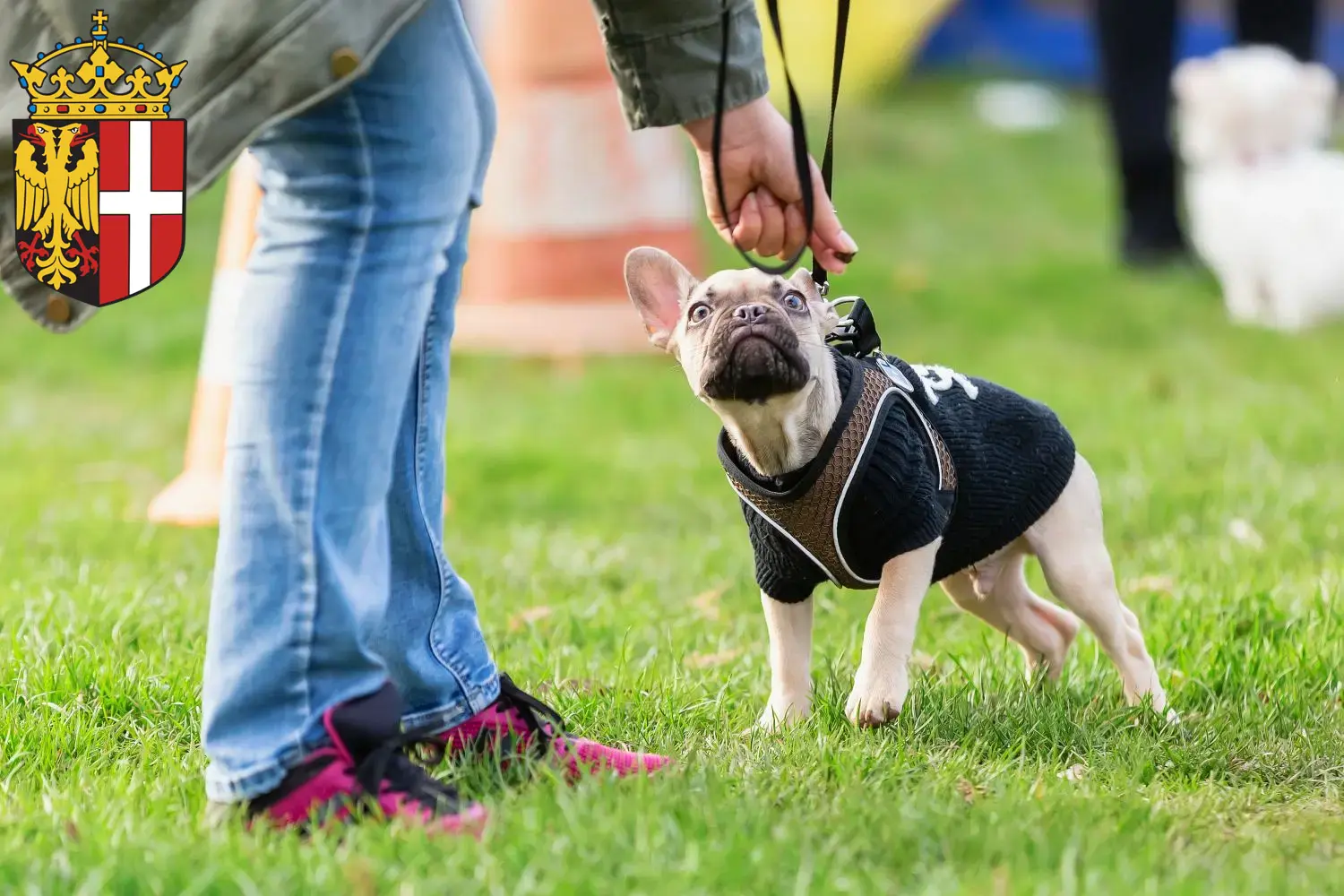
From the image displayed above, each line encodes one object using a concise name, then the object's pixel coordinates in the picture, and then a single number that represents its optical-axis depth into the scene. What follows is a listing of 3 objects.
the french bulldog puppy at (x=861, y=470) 5.34
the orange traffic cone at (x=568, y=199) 14.66
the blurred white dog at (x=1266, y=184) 16.37
